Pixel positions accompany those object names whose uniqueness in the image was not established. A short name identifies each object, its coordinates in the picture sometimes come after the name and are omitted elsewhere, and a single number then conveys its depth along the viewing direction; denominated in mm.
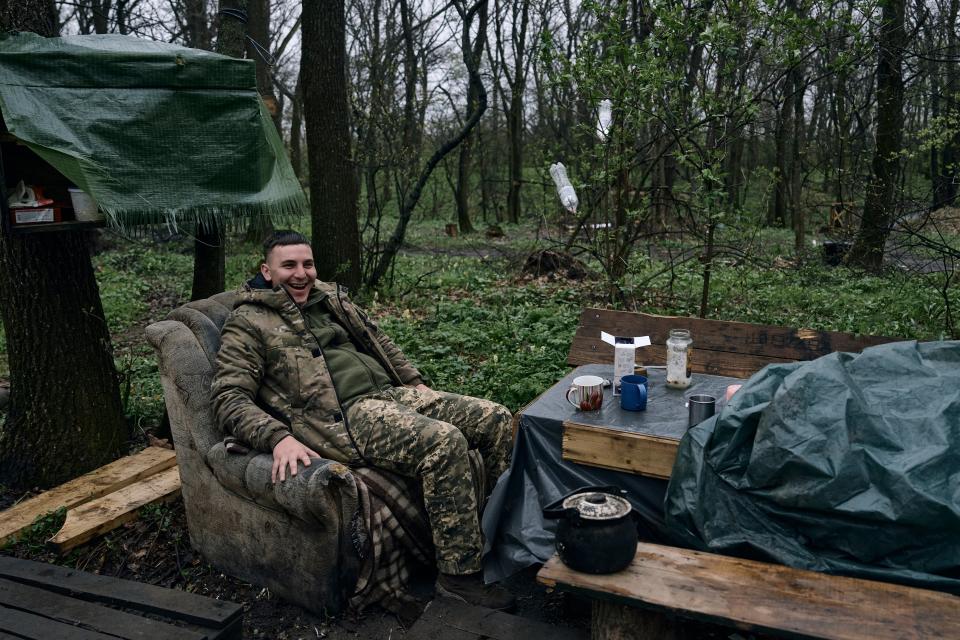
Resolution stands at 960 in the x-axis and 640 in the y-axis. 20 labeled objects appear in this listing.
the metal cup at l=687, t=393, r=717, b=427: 2863
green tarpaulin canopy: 3314
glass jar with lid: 3426
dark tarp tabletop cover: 3029
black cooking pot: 2393
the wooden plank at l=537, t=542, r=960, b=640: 2068
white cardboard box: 3453
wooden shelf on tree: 3500
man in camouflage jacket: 3154
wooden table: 2879
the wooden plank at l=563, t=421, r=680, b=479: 2865
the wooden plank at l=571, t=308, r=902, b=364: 3582
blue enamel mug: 3170
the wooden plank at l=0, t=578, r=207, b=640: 2686
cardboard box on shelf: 3523
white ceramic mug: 3176
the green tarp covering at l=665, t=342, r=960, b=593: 2242
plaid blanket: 3107
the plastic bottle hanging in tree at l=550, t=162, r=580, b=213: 6496
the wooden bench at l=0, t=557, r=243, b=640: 2713
